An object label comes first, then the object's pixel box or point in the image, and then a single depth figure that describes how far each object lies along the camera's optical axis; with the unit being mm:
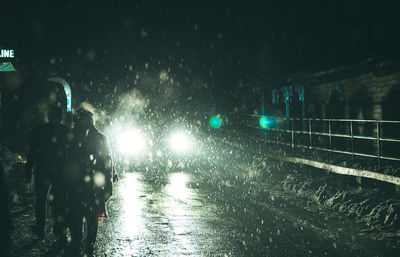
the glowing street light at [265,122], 26961
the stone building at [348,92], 14562
